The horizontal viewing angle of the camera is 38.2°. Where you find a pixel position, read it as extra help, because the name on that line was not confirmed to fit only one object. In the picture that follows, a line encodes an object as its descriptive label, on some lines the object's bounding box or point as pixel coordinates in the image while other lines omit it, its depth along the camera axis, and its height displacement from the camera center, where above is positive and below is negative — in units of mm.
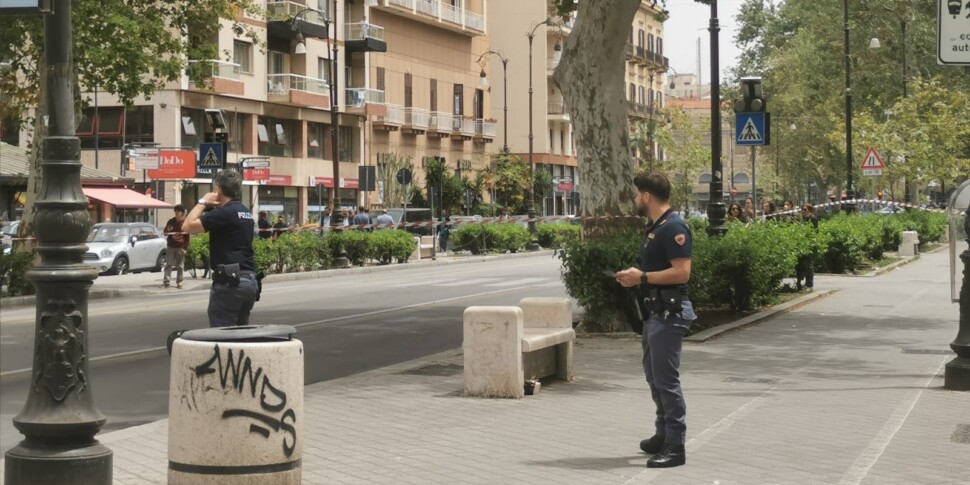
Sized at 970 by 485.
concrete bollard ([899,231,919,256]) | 42031 -1001
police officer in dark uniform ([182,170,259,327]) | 10656 -281
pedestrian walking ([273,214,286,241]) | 40047 -346
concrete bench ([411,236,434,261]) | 43031 -1088
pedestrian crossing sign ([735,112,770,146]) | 22078 +1307
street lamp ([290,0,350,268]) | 40031 +1953
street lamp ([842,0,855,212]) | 41688 +2920
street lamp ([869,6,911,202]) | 50938 +6189
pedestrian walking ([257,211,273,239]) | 35125 -350
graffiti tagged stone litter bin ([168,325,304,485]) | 7062 -1005
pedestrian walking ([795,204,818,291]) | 25250 -1066
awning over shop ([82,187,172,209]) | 46875 +543
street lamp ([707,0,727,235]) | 22406 +1089
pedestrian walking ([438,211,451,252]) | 51281 -809
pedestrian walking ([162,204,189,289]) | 29359 -837
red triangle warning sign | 39781 +1425
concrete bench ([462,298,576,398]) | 11242 -1116
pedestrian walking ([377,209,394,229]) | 43469 -222
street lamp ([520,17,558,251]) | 52562 -571
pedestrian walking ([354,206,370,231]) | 41938 -181
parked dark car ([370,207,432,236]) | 50625 -119
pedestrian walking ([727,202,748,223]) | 31656 -12
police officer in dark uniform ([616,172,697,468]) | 8414 -540
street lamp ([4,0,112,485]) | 6891 -544
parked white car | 36188 -884
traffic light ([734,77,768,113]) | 21953 +1787
